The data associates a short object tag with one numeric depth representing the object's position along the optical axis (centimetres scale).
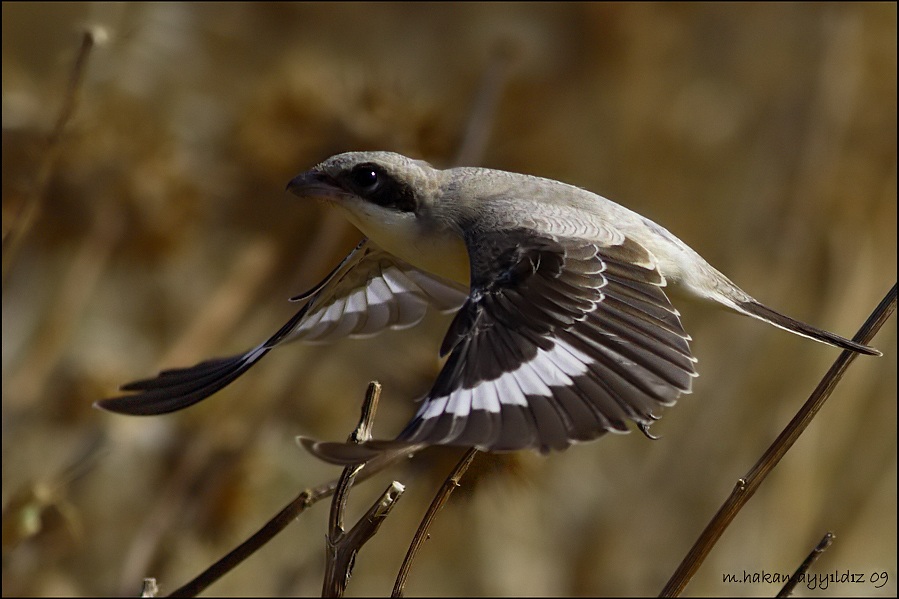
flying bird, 462
